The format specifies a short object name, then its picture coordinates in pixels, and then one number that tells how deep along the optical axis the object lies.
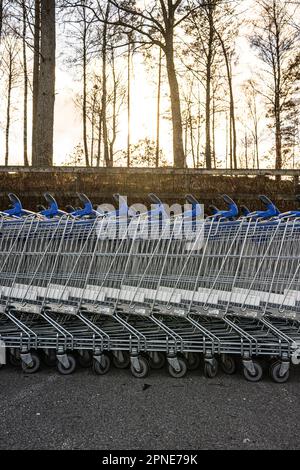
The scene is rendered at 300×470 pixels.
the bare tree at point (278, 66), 16.77
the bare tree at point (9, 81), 21.11
